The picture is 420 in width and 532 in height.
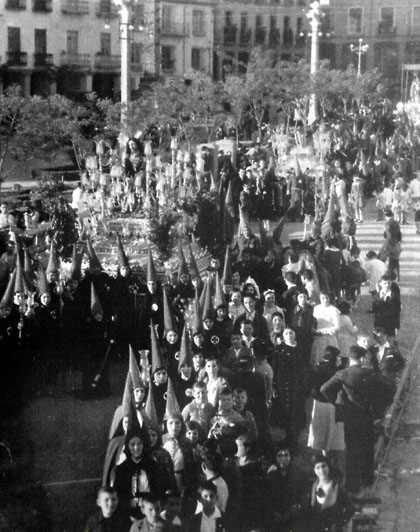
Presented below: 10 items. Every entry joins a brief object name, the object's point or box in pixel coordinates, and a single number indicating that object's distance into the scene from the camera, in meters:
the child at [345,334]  8.95
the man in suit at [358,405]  7.03
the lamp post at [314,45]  14.35
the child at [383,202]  18.13
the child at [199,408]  6.89
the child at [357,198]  18.94
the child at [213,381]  7.24
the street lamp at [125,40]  19.69
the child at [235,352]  7.79
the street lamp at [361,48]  18.37
